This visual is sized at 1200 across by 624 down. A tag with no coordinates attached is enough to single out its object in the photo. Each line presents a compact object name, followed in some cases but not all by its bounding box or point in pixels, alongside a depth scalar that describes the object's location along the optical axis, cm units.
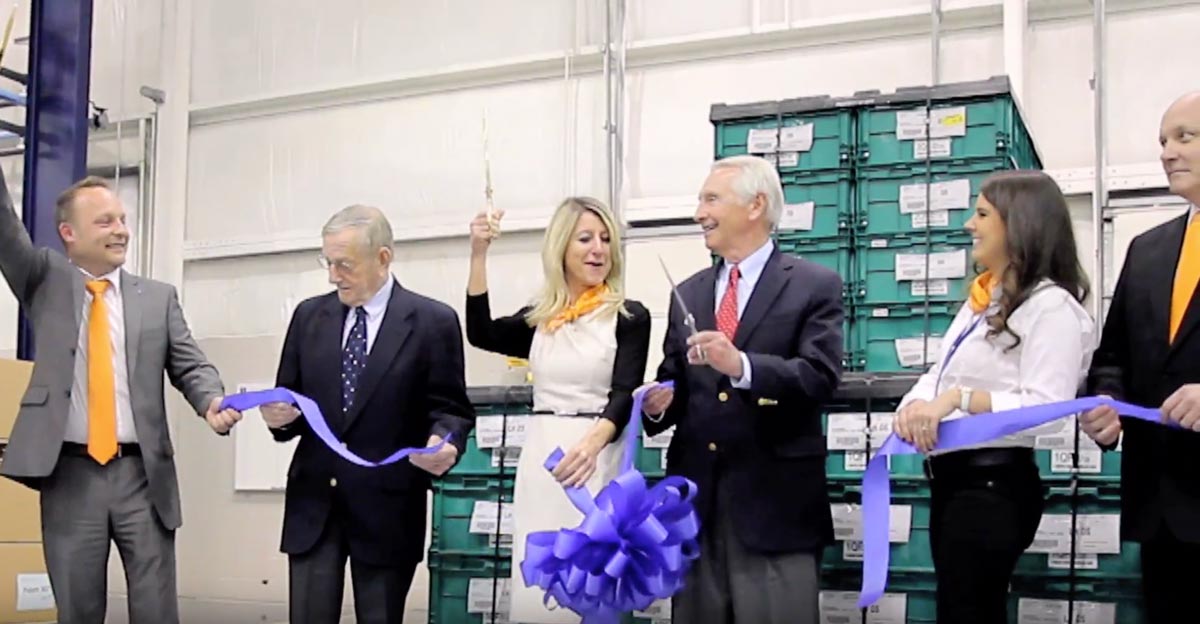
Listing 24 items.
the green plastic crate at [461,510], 415
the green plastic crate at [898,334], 375
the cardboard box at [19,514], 490
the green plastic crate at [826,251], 389
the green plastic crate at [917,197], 378
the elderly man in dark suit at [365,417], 311
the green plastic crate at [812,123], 393
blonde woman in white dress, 310
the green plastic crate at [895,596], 343
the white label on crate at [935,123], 381
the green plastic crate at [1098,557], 328
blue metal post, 572
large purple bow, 269
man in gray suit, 308
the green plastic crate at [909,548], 345
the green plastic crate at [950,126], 378
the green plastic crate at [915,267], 376
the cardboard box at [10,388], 498
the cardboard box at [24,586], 480
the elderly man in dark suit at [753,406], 279
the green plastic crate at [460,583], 409
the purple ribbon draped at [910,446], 245
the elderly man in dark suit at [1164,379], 241
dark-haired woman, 254
